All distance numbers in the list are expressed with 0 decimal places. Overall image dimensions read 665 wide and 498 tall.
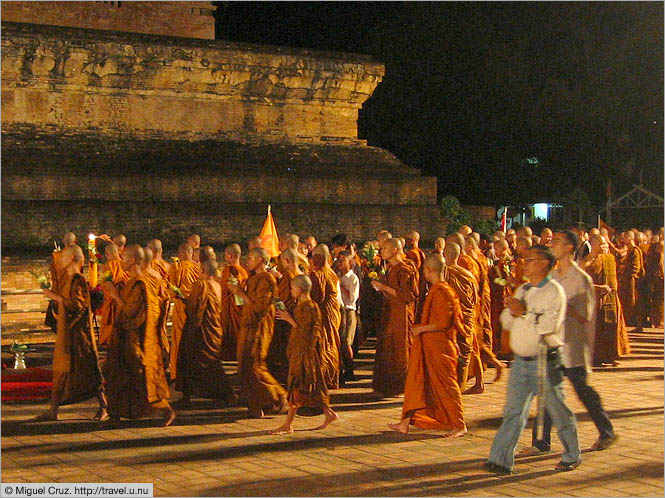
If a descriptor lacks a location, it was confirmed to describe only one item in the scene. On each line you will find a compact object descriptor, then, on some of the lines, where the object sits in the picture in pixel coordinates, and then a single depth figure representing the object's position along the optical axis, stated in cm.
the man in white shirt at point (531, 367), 736
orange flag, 1431
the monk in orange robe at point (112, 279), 1319
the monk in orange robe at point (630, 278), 1823
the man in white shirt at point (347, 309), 1218
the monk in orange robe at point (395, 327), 1103
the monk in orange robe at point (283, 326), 1064
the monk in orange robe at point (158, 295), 974
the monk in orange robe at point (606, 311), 1345
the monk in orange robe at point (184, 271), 1266
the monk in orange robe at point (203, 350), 1053
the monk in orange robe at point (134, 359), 943
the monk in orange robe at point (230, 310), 1225
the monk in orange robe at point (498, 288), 1370
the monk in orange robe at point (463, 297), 1073
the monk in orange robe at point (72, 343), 949
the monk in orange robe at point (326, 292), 1053
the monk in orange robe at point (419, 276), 1227
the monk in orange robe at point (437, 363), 879
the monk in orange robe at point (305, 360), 899
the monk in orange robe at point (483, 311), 1205
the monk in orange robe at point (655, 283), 1812
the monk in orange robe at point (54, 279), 1250
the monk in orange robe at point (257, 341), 982
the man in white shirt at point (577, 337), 809
